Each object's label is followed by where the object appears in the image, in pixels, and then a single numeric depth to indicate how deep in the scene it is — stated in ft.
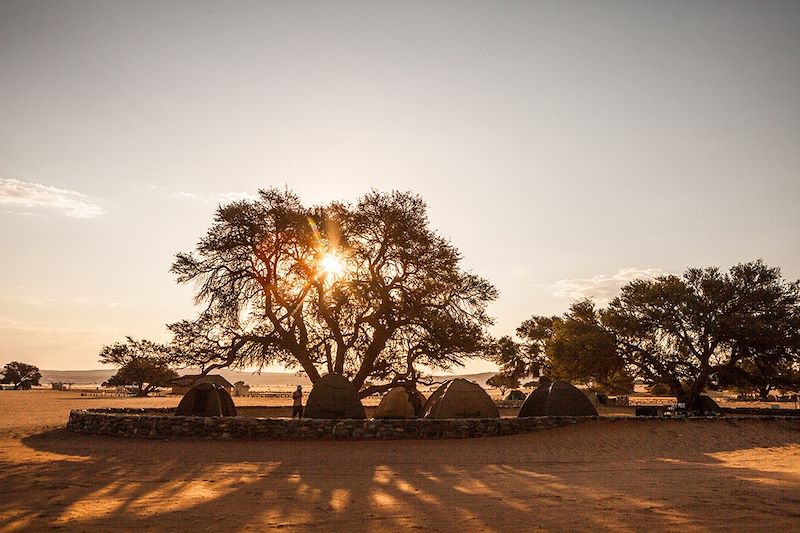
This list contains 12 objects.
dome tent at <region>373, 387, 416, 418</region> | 86.58
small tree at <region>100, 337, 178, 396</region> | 213.95
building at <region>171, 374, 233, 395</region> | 182.29
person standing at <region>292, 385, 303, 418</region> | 82.43
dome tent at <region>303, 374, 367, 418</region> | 72.95
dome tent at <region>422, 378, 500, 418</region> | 73.41
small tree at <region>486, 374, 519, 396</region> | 243.34
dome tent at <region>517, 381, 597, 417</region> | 78.59
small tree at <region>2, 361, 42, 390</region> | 339.98
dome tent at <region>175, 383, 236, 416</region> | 77.36
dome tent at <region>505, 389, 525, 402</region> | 171.22
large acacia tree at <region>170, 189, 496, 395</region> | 91.25
